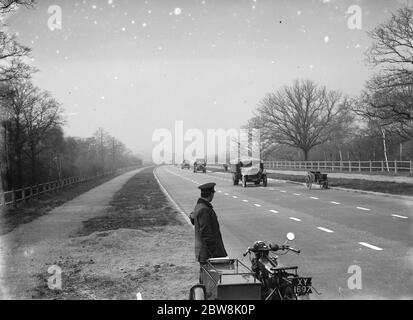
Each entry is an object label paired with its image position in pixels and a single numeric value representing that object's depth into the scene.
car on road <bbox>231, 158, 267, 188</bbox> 36.06
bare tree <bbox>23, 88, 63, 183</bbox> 40.78
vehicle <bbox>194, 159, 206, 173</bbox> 71.19
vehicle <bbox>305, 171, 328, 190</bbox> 31.48
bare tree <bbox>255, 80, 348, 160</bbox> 69.88
